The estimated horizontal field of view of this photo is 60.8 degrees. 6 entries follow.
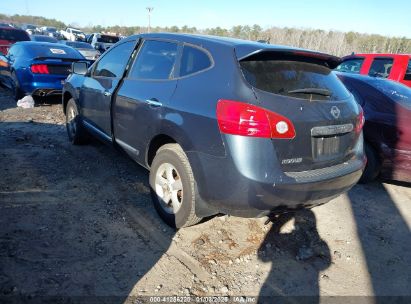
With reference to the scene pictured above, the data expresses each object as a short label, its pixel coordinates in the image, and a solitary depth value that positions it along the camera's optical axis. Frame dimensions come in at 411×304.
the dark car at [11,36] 13.36
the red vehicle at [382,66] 7.98
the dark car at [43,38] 17.55
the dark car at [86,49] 16.02
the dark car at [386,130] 4.44
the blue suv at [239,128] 2.56
